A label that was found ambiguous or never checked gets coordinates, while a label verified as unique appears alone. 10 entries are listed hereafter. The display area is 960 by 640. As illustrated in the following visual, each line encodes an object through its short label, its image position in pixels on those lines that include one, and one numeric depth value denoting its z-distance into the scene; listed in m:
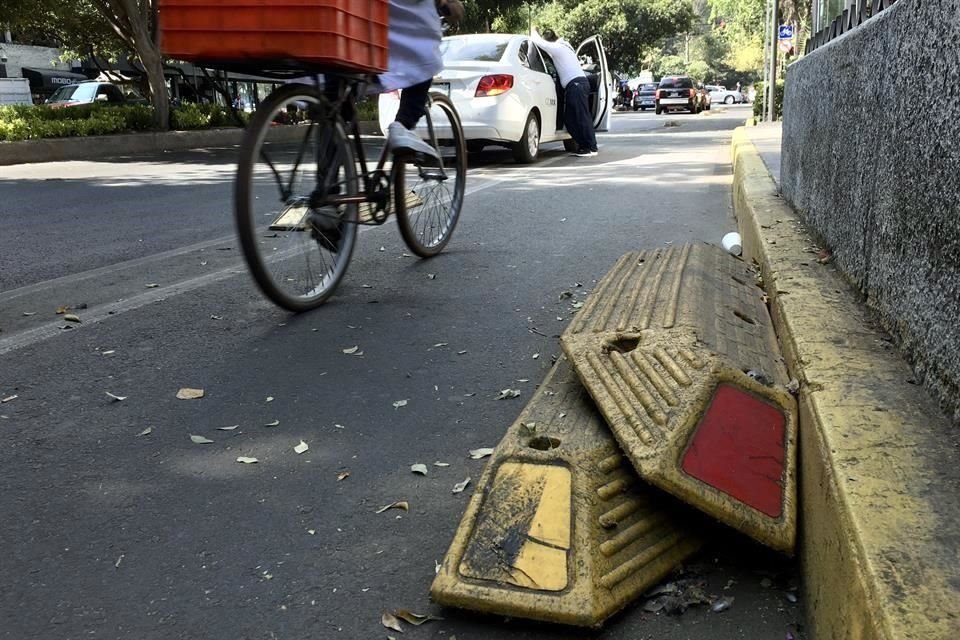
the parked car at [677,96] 35.56
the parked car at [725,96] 64.06
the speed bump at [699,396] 1.79
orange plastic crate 3.15
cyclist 3.97
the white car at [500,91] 9.81
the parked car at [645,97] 43.53
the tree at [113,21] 16.25
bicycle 3.41
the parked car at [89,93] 22.70
